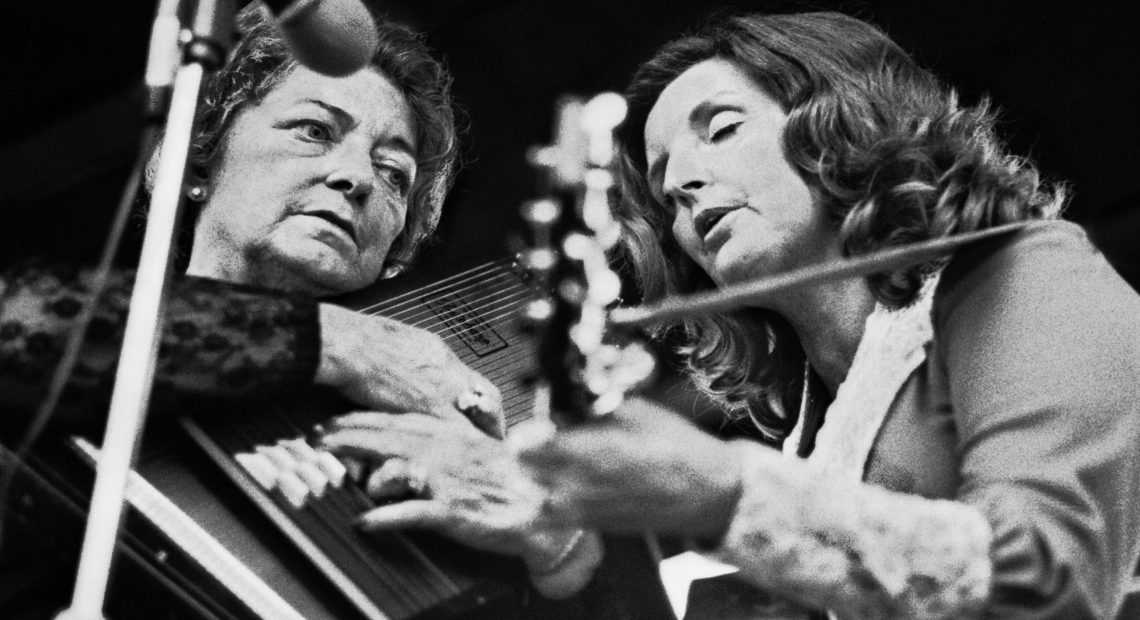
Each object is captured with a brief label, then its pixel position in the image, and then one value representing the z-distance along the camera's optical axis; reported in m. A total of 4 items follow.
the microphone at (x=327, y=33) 1.68
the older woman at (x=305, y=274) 1.84
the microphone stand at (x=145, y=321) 1.59
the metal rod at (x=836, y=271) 1.74
